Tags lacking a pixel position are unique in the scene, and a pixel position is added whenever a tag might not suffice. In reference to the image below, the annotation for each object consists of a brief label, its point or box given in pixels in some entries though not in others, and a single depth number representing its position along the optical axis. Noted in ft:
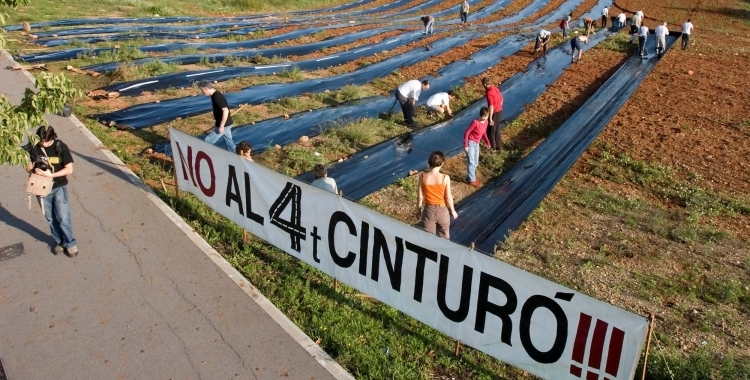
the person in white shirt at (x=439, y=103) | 46.37
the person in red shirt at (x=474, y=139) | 33.55
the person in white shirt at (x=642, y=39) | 73.05
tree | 17.26
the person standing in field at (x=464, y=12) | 104.47
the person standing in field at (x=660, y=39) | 74.83
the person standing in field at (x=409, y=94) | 43.65
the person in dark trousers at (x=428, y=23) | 85.05
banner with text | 15.37
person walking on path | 22.16
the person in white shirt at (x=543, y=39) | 73.67
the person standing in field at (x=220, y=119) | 31.73
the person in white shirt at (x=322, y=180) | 24.40
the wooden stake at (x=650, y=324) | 14.15
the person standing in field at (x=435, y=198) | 23.29
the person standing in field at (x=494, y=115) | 38.91
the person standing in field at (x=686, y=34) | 79.66
